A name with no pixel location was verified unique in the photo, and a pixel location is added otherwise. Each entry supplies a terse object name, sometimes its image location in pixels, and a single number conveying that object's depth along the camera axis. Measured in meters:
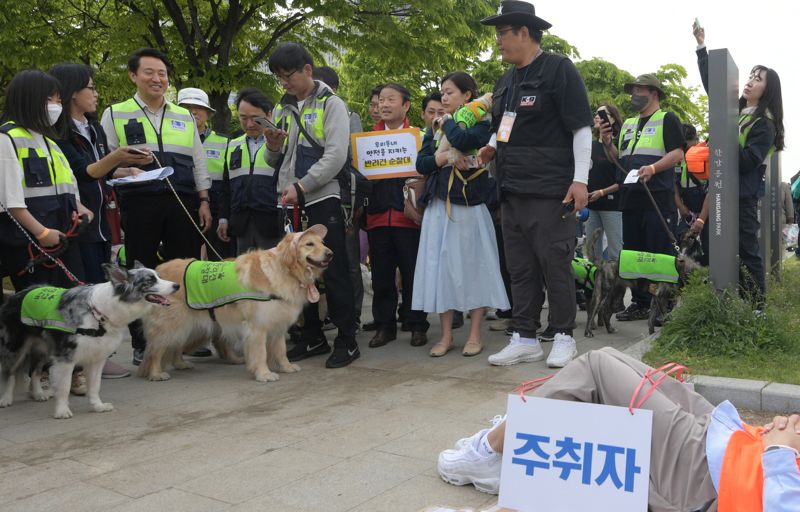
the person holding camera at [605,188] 7.73
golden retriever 5.63
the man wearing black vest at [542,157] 5.21
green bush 5.11
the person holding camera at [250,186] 6.57
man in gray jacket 5.75
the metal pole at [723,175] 5.58
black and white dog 4.60
